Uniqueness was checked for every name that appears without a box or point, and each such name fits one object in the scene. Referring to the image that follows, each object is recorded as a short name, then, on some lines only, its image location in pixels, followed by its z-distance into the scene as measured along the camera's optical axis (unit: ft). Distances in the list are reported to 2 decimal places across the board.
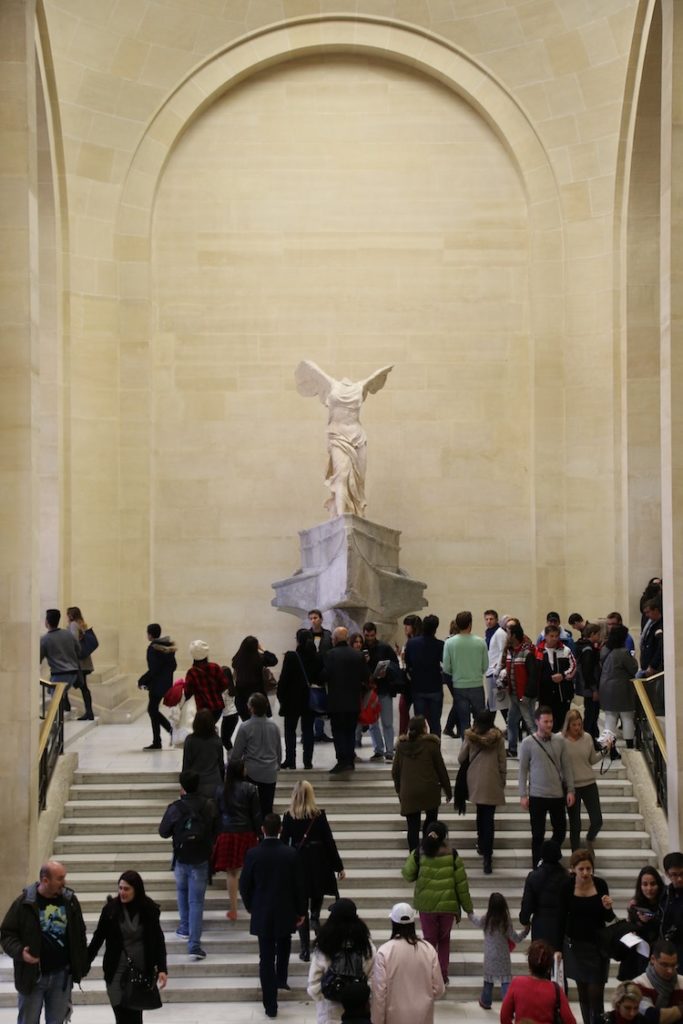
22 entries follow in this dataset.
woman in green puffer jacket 33.76
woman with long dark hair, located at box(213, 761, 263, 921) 38.55
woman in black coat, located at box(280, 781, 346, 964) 35.94
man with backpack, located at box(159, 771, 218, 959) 37.09
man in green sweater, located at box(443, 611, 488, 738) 47.16
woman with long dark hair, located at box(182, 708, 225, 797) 39.68
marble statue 63.16
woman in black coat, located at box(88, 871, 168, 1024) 29.37
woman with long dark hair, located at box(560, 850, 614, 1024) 31.07
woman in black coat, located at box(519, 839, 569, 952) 31.37
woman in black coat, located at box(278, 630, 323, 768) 45.29
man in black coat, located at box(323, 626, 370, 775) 44.70
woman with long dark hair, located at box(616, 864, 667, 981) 30.27
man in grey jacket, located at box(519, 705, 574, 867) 39.40
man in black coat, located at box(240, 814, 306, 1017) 34.30
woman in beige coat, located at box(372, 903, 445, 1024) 27.32
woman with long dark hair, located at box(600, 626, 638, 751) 46.01
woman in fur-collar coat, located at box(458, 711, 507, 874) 40.11
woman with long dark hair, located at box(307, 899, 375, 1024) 27.86
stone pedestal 58.85
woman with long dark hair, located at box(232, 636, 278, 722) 46.39
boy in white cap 45.47
